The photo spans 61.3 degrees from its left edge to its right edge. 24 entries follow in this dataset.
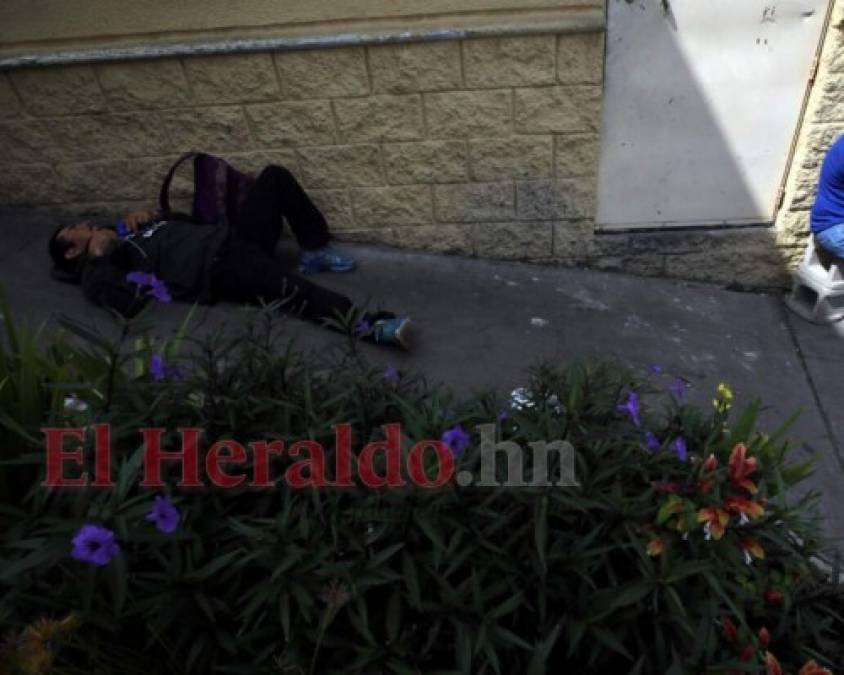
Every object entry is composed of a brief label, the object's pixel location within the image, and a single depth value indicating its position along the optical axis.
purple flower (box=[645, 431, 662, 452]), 1.60
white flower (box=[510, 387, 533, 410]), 1.76
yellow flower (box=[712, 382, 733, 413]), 1.72
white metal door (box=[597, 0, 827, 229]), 3.36
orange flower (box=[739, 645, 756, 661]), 1.42
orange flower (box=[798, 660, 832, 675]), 1.43
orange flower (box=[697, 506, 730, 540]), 1.39
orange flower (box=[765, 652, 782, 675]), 1.42
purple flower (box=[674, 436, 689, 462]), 1.53
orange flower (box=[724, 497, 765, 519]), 1.43
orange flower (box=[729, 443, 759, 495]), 1.47
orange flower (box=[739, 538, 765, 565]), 1.45
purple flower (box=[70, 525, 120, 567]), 1.20
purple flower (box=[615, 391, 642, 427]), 1.63
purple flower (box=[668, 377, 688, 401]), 1.81
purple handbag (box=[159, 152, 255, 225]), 3.81
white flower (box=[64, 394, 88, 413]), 1.71
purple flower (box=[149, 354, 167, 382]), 1.68
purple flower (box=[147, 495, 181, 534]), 1.30
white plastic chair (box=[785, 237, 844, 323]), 3.65
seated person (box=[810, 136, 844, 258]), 3.45
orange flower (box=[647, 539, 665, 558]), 1.38
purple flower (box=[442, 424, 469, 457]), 1.47
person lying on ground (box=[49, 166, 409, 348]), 3.52
